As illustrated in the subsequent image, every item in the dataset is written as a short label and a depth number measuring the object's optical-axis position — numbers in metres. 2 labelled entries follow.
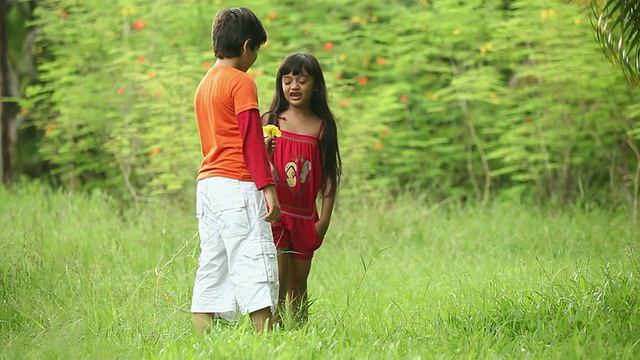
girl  10.17
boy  8.82
